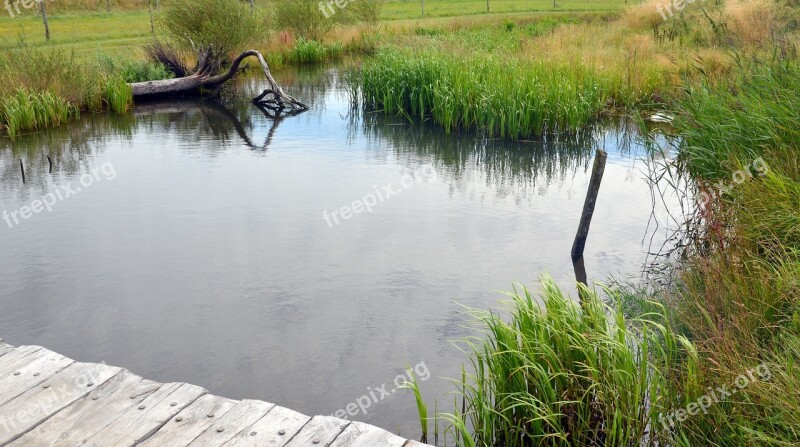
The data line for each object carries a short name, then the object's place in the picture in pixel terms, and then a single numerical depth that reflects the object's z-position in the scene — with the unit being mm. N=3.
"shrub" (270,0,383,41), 26891
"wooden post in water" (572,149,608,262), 7812
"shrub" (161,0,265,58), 19375
